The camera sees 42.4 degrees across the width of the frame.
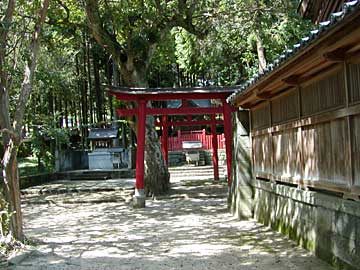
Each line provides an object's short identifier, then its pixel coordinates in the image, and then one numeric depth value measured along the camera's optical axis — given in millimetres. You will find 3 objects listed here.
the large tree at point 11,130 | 7477
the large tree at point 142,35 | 14594
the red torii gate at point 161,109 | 12367
